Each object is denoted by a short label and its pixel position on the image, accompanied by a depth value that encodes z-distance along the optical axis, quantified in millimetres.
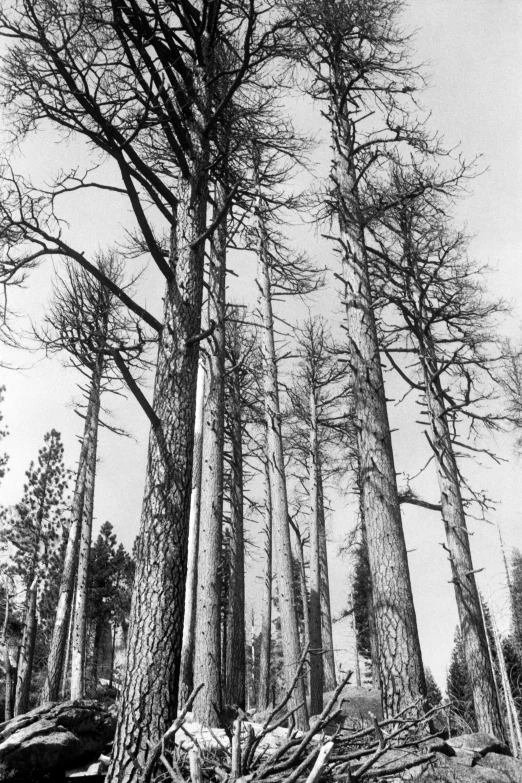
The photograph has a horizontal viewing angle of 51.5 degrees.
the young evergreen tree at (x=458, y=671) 27000
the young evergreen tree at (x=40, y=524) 23219
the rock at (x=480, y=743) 5234
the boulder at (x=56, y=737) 5770
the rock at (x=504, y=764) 4554
